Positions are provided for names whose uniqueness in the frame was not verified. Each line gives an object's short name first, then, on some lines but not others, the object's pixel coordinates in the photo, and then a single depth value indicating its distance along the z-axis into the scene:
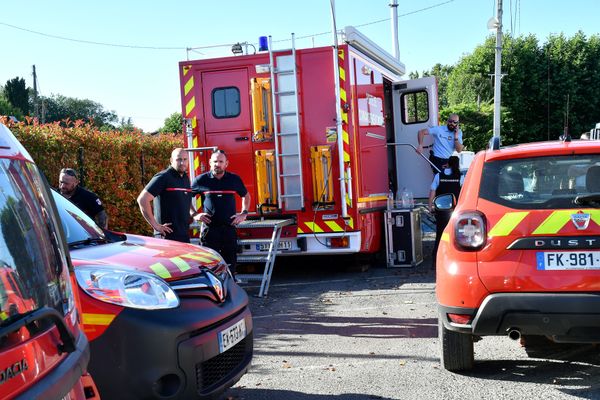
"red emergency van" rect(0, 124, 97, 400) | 1.68
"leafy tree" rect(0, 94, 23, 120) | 48.24
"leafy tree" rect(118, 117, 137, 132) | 70.85
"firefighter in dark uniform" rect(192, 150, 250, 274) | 7.24
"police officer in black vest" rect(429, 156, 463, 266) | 9.28
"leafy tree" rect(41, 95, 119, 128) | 75.19
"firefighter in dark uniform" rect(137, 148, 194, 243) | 6.73
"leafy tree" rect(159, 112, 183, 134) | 51.81
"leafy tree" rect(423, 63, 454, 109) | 77.44
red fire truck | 8.90
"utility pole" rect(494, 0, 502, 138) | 22.76
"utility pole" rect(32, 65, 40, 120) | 56.20
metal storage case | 9.86
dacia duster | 4.07
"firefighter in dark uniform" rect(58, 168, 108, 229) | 7.03
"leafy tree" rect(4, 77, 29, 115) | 53.50
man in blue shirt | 10.60
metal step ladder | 8.43
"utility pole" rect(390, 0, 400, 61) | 21.55
